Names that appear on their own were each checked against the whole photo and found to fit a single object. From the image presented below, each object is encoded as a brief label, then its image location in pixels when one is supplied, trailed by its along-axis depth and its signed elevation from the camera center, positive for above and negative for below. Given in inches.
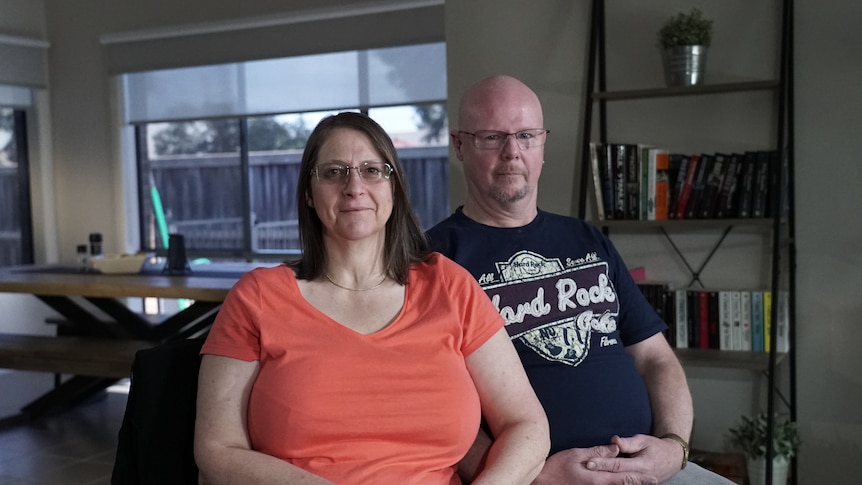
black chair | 63.7 -16.8
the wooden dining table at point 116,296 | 163.0 -20.2
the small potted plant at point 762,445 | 116.3 -35.0
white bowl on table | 185.0 -16.3
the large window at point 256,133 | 212.5 +12.7
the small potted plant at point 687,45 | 119.0 +17.1
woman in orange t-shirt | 61.8 -12.6
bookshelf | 115.6 -2.9
